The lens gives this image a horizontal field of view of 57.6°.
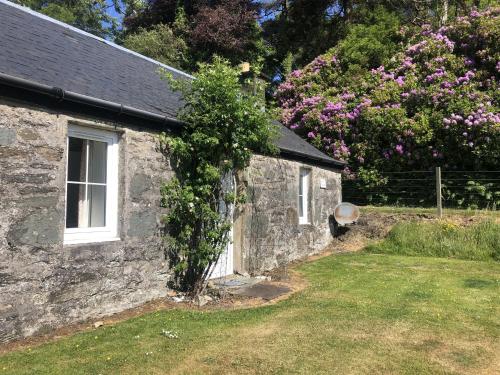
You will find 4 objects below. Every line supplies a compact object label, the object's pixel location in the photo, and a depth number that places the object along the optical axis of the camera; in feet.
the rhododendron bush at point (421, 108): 44.68
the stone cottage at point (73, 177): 15.72
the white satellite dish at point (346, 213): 41.96
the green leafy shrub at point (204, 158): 22.17
